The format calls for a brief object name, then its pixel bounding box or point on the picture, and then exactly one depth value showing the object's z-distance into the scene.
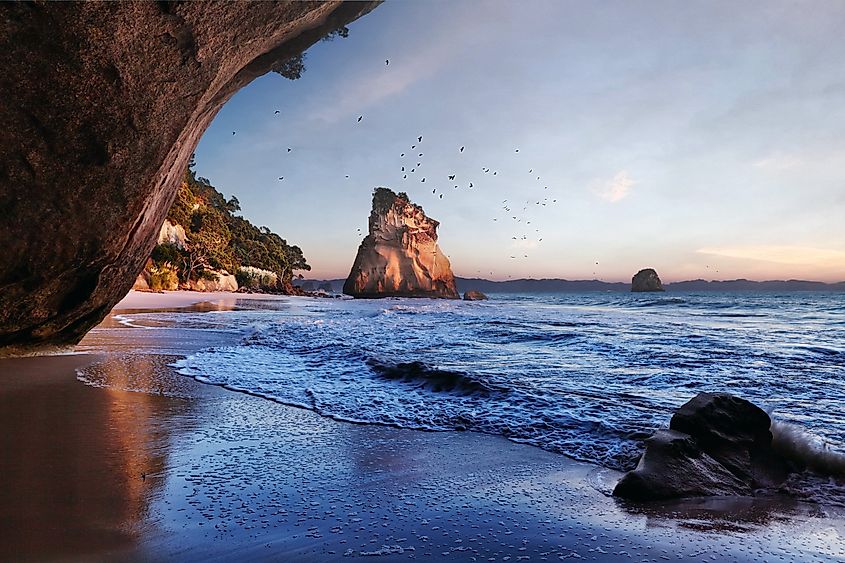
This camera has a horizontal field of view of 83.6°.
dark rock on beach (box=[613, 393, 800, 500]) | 2.94
